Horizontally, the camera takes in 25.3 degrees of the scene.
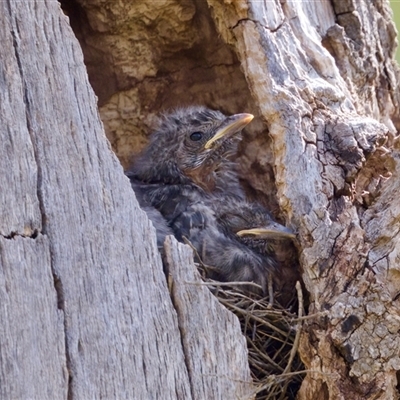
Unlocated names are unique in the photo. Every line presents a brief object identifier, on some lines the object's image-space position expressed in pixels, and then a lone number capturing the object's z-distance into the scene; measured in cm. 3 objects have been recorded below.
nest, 341
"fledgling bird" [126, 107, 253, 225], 456
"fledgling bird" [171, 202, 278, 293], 380
